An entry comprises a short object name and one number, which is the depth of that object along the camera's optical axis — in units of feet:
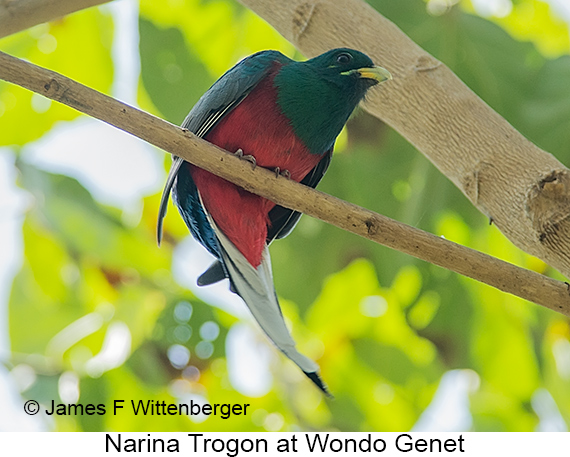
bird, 18.01
